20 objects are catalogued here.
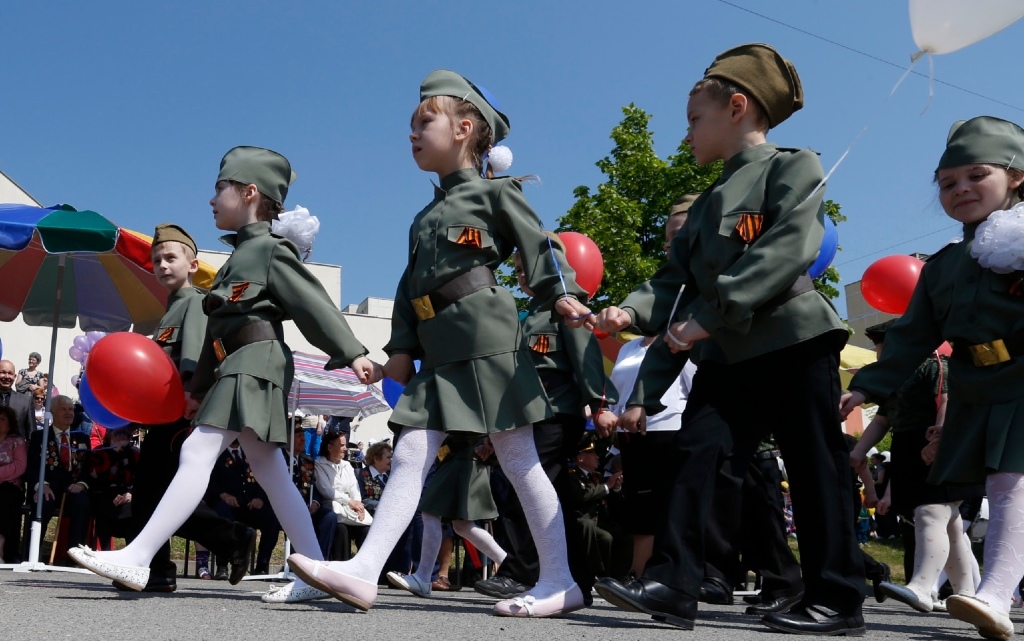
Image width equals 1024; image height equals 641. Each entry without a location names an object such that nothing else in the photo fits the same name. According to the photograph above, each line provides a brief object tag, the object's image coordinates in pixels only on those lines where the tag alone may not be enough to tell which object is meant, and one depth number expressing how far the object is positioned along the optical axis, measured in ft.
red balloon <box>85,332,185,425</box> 16.48
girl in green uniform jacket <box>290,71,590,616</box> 13.00
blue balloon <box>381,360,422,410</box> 28.25
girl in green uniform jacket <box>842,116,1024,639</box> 11.69
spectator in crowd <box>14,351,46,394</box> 40.29
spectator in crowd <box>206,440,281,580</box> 33.71
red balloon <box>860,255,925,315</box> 21.72
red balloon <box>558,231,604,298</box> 21.15
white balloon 13.08
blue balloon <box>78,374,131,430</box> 22.92
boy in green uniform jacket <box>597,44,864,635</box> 11.54
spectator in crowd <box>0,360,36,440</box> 31.35
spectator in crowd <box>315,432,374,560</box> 35.94
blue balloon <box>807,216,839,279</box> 19.70
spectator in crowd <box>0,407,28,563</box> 30.53
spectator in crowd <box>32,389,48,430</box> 36.48
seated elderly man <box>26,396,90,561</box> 31.09
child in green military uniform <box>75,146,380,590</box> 14.43
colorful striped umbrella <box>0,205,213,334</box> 29.78
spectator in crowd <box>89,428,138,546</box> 31.50
